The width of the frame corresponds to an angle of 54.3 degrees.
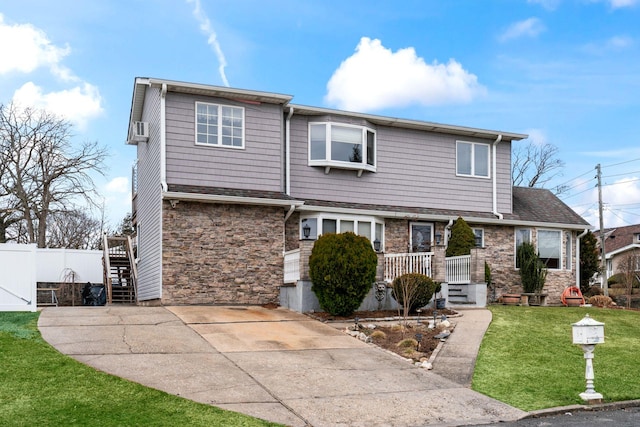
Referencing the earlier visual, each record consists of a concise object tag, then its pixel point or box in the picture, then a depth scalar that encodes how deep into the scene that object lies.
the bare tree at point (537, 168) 42.34
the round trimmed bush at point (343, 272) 15.01
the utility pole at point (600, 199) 35.26
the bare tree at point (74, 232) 39.41
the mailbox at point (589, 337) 9.23
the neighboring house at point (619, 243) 51.38
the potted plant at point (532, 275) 21.64
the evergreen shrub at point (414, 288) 15.37
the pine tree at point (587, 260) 24.27
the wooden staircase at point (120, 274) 21.48
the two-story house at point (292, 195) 17.09
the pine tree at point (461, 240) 19.97
